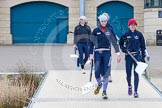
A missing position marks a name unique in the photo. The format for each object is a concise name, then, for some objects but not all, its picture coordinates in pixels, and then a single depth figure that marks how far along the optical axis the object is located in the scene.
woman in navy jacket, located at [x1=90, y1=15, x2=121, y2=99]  10.32
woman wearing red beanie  10.35
